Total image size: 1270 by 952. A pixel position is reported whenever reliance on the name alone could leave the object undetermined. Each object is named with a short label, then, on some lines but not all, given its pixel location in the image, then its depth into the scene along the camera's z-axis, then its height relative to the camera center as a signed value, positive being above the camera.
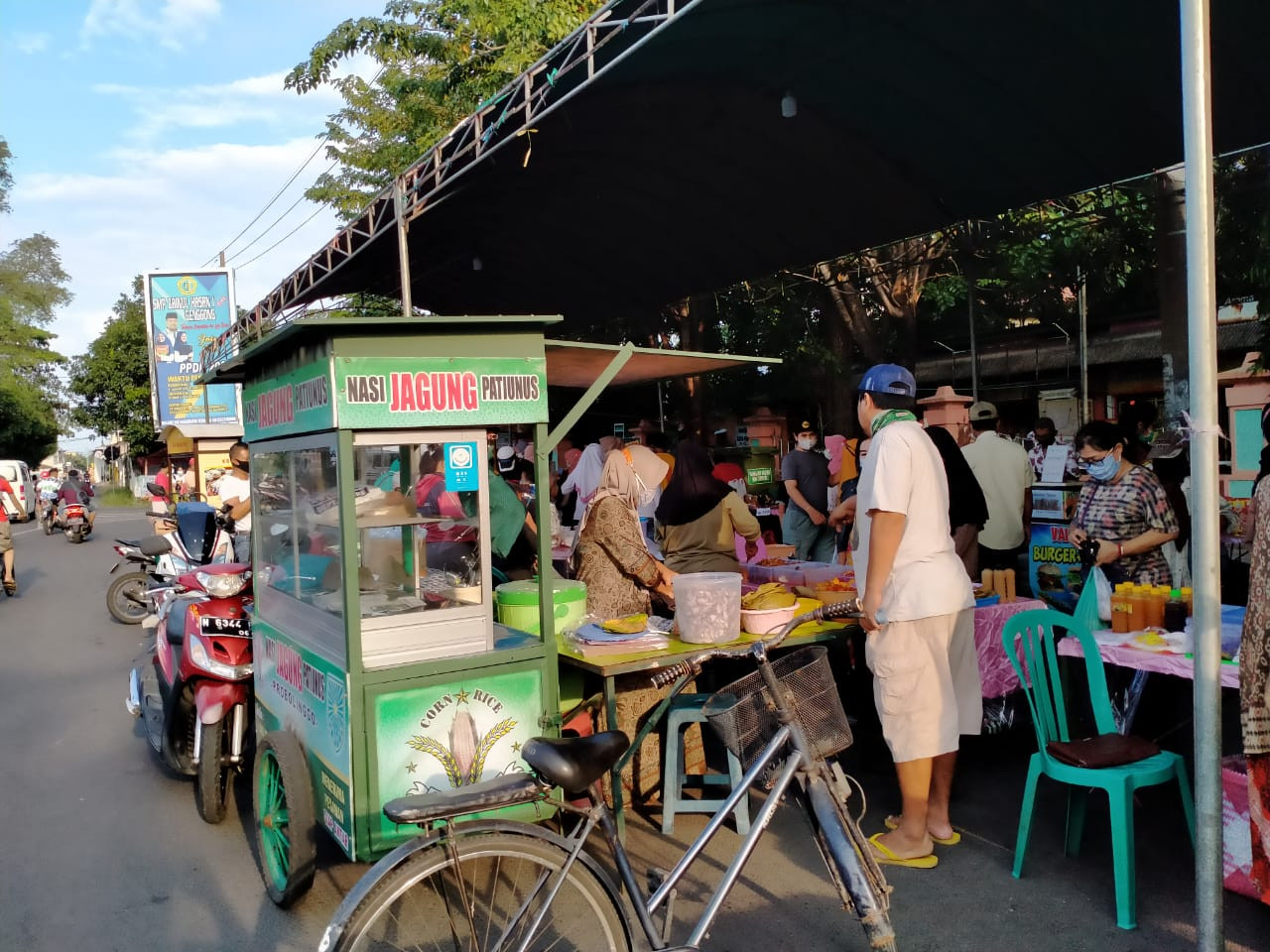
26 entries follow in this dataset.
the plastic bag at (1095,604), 4.06 -0.73
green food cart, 3.34 -0.47
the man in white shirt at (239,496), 5.91 -0.24
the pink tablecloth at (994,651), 4.60 -1.03
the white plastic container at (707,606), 3.96 -0.66
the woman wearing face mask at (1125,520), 4.96 -0.46
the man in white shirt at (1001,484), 6.84 -0.35
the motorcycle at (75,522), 20.98 -1.08
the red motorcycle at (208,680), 4.49 -1.03
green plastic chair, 3.27 -1.19
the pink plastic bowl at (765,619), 4.13 -0.75
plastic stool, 4.17 -1.39
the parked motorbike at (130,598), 10.49 -1.40
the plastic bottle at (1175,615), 3.89 -0.75
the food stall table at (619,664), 3.78 -0.85
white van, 25.58 -0.21
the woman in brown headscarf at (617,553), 4.56 -0.49
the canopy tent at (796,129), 6.46 +2.71
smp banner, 23.23 +3.38
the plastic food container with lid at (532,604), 4.10 -0.66
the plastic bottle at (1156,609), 3.87 -0.72
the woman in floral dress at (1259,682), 2.83 -0.77
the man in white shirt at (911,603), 3.61 -0.62
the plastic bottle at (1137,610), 3.88 -0.72
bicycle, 2.39 -1.02
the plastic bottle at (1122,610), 3.90 -0.72
